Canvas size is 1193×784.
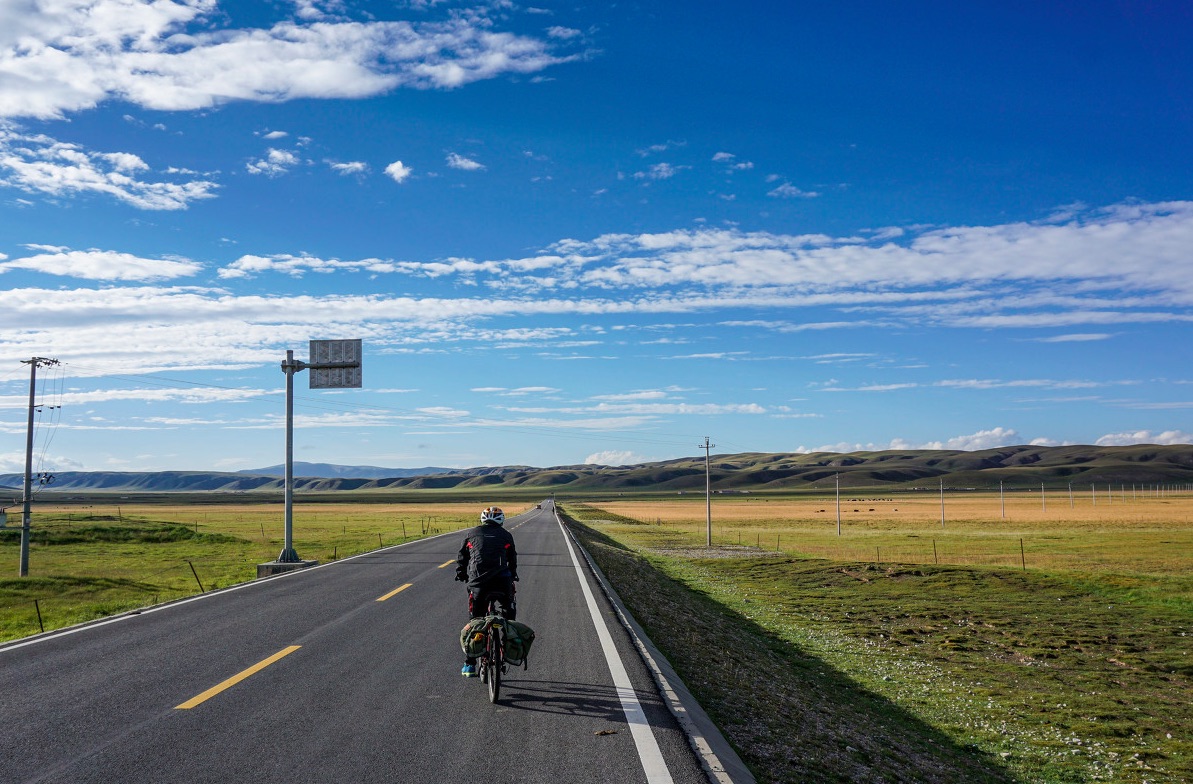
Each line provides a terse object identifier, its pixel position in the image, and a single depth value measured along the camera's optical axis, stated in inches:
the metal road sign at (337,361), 1139.3
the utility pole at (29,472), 1386.6
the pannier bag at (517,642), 340.5
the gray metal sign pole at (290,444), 972.6
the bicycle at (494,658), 328.5
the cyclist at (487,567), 358.3
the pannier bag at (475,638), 340.2
